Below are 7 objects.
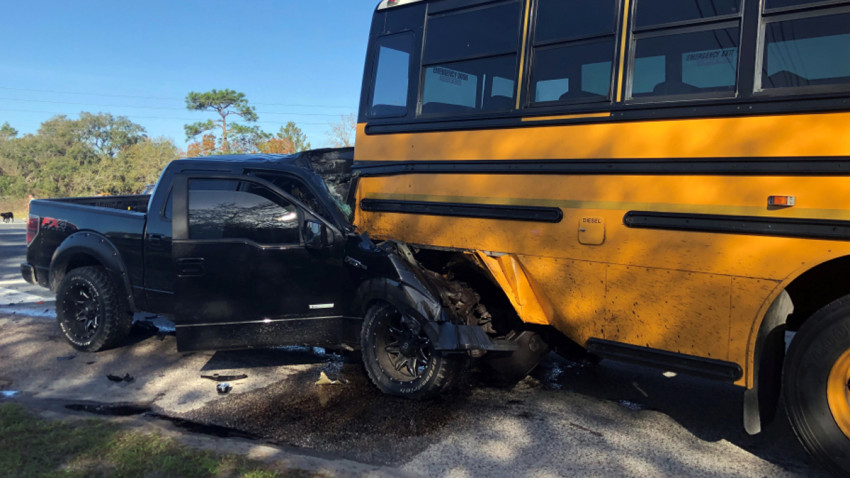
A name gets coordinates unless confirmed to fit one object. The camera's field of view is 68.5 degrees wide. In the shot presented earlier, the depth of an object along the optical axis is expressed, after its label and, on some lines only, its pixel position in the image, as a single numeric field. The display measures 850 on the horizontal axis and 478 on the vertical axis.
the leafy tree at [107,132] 69.25
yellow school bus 3.46
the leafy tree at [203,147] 58.44
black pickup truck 4.96
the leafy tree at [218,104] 62.25
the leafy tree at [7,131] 69.67
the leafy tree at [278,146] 50.25
